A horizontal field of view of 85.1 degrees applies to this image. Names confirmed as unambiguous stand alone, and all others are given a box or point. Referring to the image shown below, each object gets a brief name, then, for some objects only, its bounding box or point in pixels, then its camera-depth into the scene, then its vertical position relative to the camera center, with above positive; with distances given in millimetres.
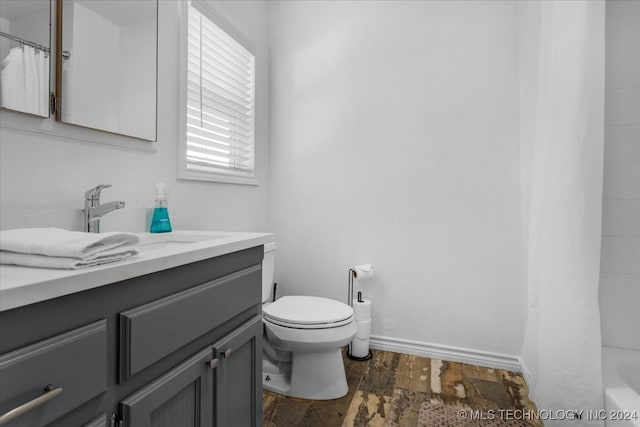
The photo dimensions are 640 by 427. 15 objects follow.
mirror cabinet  1009 +493
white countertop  522 -119
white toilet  1616 -644
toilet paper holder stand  2105 -555
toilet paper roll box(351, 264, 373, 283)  2135 -377
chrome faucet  1140 -5
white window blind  1743 +595
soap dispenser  1413 -23
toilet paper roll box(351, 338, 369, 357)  2109 -824
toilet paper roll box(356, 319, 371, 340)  2117 -714
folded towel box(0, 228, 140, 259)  643 -68
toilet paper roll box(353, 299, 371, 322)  2131 -606
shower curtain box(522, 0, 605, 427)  1368 -11
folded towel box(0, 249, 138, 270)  640 -102
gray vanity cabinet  545 -292
